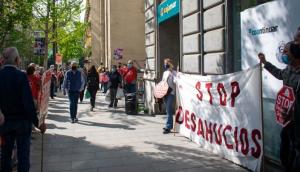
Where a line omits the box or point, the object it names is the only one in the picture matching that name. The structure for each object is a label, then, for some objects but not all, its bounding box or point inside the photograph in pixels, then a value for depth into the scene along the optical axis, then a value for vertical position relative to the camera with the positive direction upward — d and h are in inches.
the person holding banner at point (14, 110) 154.7 -11.1
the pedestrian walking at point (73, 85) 357.6 +4.2
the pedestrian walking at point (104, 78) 778.3 +26.6
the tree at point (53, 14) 798.2 +210.3
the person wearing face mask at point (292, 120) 124.8 -14.3
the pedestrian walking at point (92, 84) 466.4 +6.9
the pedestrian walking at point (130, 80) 437.0 +12.0
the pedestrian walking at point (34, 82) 278.6 +6.4
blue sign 352.3 +99.2
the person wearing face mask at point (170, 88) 283.0 -0.1
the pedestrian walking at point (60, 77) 842.7 +33.6
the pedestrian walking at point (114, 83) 483.3 +8.6
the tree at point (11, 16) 401.5 +100.2
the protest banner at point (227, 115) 176.6 -18.6
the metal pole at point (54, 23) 800.9 +176.6
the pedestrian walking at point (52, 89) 657.2 -0.8
